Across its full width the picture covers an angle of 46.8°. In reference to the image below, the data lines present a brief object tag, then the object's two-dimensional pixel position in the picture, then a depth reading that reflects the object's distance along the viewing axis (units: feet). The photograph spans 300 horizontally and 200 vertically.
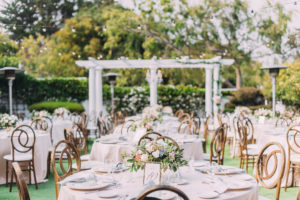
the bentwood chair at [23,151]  17.39
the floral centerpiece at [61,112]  31.40
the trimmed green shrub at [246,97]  53.06
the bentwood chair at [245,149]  18.30
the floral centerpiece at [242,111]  27.81
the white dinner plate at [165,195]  7.79
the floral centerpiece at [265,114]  24.85
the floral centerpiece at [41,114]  27.63
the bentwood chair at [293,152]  16.08
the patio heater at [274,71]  27.40
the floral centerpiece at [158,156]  8.61
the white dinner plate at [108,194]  8.00
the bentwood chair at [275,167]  9.77
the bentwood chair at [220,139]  14.85
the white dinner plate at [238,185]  8.33
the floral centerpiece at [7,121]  20.38
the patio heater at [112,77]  39.01
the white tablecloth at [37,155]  18.71
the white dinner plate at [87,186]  8.50
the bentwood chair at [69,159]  10.67
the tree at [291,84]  36.76
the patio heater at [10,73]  26.36
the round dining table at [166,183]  8.09
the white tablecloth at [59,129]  27.04
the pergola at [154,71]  38.52
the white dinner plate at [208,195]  7.78
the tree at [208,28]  64.80
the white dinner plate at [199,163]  10.91
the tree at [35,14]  56.90
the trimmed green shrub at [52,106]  43.93
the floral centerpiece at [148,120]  16.06
